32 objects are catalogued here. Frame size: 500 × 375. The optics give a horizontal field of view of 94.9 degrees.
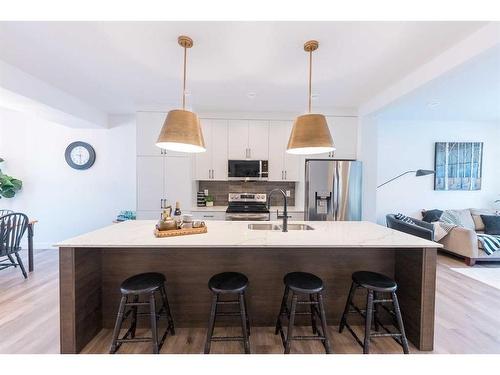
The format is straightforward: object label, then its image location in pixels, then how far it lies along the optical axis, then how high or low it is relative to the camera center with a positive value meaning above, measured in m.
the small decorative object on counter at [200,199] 4.07 -0.32
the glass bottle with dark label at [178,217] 1.92 -0.31
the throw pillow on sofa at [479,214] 4.18 -0.51
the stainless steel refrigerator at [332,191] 3.59 -0.11
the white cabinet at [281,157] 3.92 +0.44
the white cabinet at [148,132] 3.65 +0.77
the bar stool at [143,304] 1.58 -0.86
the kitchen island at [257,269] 1.75 -0.74
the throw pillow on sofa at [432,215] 4.27 -0.56
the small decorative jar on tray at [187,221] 1.97 -0.35
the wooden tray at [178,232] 1.76 -0.41
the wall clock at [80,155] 4.28 +0.44
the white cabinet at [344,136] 3.80 +0.79
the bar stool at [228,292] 1.60 -0.82
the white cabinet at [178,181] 3.70 -0.01
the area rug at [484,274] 3.03 -1.24
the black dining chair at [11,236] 2.99 -0.78
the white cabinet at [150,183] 3.67 -0.05
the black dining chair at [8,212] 3.14 -0.63
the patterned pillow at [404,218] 3.70 -0.55
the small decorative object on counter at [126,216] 4.00 -0.64
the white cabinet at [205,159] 3.87 +0.37
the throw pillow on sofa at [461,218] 4.10 -0.57
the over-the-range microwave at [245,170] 3.84 +0.21
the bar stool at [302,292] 1.60 -0.78
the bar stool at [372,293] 1.62 -0.79
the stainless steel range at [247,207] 3.60 -0.42
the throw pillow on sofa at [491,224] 3.97 -0.65
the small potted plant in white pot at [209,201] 4.11 -0.36
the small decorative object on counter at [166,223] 1.82 -0.34
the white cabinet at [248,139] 3.89 +0.73
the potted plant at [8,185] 3.91 -0.14
